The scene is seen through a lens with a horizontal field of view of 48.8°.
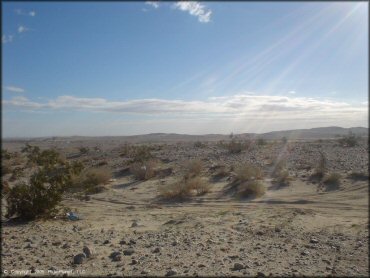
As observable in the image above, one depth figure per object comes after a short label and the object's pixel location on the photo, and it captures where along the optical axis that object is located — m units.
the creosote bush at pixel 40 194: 11.18
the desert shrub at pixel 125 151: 27.84
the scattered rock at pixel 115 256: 7.24
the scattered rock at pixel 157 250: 7.68
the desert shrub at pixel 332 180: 15.59
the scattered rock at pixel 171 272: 6.44
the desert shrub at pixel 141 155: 23.57
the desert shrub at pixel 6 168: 22.36
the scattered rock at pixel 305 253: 7.29
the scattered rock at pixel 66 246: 8.08
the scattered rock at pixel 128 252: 7.53
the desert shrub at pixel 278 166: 18.38
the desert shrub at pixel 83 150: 27.43
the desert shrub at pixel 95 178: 15.99
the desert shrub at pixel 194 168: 18.75
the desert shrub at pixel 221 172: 18.97
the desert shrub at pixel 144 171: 19.73
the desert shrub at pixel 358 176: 16.15
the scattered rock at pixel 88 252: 7.39
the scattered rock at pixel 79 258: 7.11
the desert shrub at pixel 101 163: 23.87
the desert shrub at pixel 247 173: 16.70
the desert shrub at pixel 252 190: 14.58
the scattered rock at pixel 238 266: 6.61
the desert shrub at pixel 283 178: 16.58
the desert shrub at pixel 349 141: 32.44
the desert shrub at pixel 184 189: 15.02
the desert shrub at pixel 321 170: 17.19
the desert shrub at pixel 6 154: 14.19
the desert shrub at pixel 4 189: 11.81
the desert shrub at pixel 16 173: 15.67
